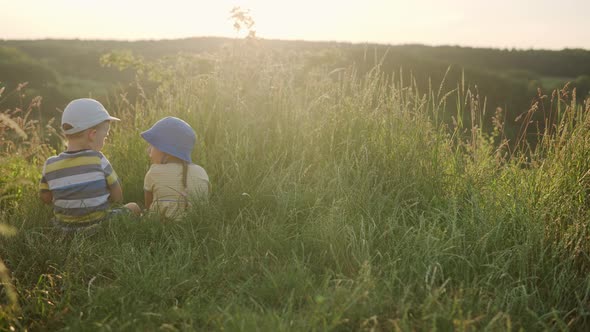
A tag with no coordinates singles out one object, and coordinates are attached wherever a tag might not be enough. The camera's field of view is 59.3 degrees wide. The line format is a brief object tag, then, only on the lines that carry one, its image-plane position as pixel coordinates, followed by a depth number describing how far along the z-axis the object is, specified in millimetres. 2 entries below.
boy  3449
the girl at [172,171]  3572
